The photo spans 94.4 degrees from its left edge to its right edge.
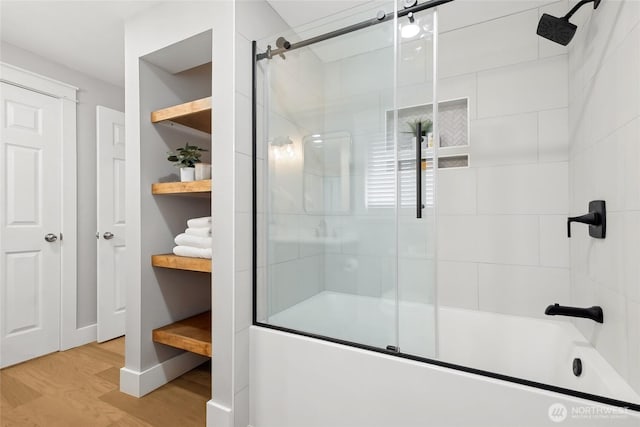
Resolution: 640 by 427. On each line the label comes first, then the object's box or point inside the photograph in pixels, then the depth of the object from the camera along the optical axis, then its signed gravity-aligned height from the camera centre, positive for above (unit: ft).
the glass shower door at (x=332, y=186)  4.53 +0.45
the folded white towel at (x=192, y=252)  5.74 -0.79
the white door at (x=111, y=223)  8.62 -0.33
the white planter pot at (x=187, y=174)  6.13 +0.79
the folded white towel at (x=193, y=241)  5.83 -0.58
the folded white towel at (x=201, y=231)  5.95 -0.39
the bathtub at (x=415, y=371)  3.40 -2.28
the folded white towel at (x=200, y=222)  6.10 -0.21
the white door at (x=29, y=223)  7.16 -0.27
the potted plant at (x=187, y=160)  6.14 +1.10
